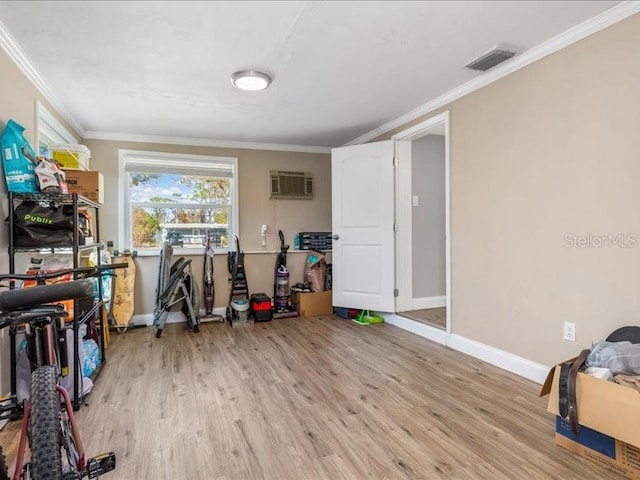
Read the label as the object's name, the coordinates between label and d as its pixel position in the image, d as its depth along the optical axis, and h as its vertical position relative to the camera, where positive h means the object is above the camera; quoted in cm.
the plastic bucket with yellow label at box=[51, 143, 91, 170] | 305 +74
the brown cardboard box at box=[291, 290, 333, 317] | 457 -82
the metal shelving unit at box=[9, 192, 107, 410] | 213 -6
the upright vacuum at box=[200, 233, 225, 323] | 434 -53
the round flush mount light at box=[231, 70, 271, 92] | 269 +122
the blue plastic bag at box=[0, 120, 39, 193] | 216 +50
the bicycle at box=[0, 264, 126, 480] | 103 -48
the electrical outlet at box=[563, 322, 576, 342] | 227 -60
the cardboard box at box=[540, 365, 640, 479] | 149 -81
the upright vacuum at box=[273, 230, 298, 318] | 462 -69
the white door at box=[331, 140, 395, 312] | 406 +15
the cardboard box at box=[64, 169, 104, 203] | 278 +45
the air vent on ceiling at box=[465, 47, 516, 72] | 243 +125
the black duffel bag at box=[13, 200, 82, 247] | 223 +10
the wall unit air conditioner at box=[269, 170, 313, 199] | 488 +75
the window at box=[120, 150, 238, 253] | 432 +51
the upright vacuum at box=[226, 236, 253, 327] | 436 -56
